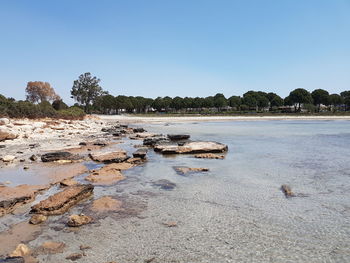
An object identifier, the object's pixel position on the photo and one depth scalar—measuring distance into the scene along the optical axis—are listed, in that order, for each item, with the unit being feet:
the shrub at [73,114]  138.92
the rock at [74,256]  13.80
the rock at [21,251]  13.76
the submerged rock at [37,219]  17.94
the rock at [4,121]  75.32
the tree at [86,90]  276.21
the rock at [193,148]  49.56
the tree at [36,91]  288.71
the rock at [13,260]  13.07
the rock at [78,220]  17.52
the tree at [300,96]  342.85
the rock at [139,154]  43.34
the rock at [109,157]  40.22
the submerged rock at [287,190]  24.80
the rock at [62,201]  19.76
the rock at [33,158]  40.63
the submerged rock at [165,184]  27.25
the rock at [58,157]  40.13
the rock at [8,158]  39.32
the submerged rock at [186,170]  33.85
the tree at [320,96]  356.38
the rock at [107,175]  29.19
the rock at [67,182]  27.32
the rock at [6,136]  60.59
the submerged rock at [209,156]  45.14
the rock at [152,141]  64.23
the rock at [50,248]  14.35
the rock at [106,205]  20.68
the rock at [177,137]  74.13
